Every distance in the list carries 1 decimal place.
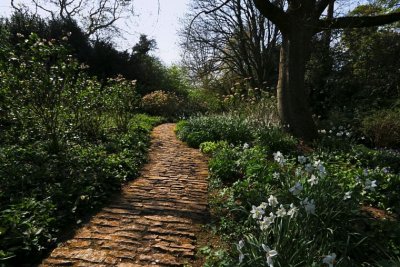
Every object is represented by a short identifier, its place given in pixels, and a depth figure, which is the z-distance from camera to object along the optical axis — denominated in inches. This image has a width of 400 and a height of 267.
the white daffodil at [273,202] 101.2
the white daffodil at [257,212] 98.4
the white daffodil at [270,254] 80.8
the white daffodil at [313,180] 115.4
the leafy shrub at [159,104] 631.8
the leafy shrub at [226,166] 198.8
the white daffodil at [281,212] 96.5
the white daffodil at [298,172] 135.1
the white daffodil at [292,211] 95.4
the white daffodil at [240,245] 90.3
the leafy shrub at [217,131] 299.3
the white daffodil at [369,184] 115.3
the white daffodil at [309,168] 128.6
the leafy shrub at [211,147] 271.1
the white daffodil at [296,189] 109.1
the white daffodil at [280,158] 134.9
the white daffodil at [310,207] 97.9
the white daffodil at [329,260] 79.4
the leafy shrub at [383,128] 315.9
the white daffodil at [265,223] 94.8
